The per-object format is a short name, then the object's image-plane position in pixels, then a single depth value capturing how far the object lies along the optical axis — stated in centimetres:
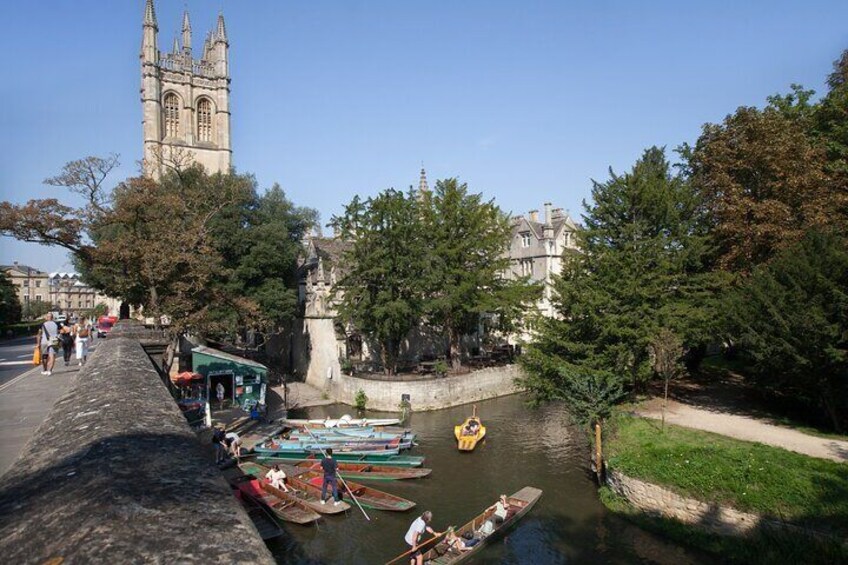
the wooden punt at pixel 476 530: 1588
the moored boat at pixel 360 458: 2373
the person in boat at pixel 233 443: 2396
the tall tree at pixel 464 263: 3706
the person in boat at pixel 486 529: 1709
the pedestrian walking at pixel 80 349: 2067
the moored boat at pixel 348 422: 2823
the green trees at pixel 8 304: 5575
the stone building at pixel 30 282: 11735
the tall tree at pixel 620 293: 2455
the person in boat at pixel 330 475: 1941
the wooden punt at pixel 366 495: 1959
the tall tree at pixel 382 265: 3456
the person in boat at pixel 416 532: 1568
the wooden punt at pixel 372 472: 2255
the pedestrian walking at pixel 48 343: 1823
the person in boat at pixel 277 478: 2039
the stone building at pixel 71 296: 12406
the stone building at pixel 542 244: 5225
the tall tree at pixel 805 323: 1952
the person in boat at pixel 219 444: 2286
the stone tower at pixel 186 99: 6094
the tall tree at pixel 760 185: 2561
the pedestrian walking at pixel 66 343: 2091
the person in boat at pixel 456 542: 1625
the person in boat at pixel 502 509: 1797
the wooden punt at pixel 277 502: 1849
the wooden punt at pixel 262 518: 1722
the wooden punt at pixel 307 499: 1906
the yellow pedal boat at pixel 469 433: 2630
